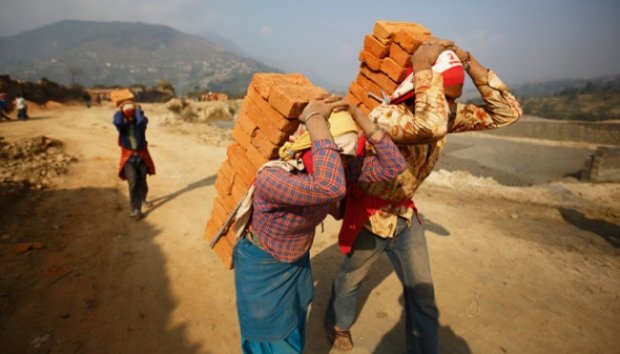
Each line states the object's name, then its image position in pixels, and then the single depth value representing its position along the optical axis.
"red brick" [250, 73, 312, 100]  2.03
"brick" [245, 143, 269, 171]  2.21
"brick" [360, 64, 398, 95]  2.13
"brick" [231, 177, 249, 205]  2.54
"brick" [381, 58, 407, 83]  2.03
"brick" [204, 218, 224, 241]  2.96
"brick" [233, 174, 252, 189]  2.45
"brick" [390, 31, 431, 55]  1.89
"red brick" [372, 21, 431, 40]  2.07
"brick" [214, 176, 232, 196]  2.75
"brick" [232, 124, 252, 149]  2.39
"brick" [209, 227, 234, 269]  2.66
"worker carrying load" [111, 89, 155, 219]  4.31
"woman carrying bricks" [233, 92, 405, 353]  1.36
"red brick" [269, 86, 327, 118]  1.72
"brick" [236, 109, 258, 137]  2.26
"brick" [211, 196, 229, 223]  2.83
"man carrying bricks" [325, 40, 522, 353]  1.75
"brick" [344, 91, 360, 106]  2.42
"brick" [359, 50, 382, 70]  2.20
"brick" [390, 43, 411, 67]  1.97
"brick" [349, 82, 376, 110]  2.30
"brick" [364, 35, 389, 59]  2.14
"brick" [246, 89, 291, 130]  1.86
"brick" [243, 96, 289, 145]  1.96
